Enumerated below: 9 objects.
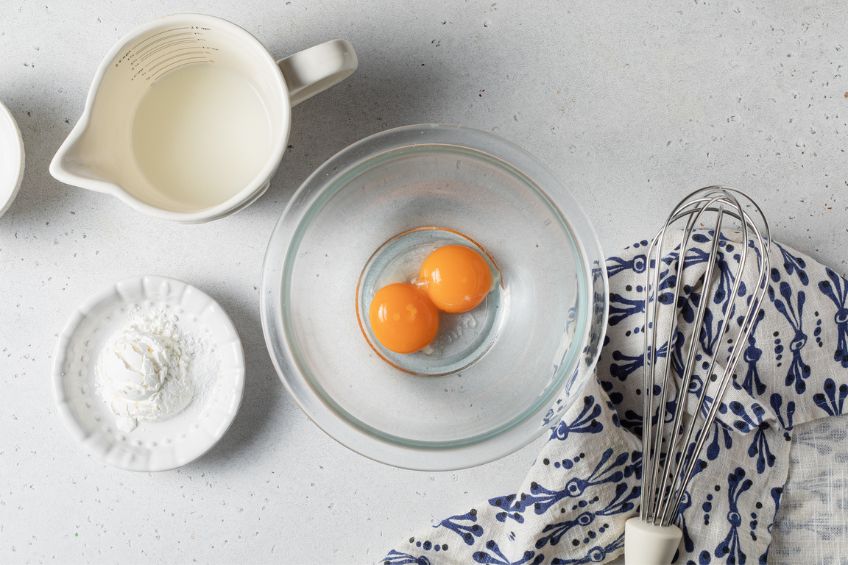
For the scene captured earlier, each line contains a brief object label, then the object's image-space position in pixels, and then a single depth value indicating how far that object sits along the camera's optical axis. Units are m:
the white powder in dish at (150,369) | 0.72
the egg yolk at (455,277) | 0.67
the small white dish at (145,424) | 0.74
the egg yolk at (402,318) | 0.67
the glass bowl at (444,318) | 0.69
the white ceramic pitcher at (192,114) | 0.64
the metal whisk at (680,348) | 0.69
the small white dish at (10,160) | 0.73
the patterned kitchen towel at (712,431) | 0.71
